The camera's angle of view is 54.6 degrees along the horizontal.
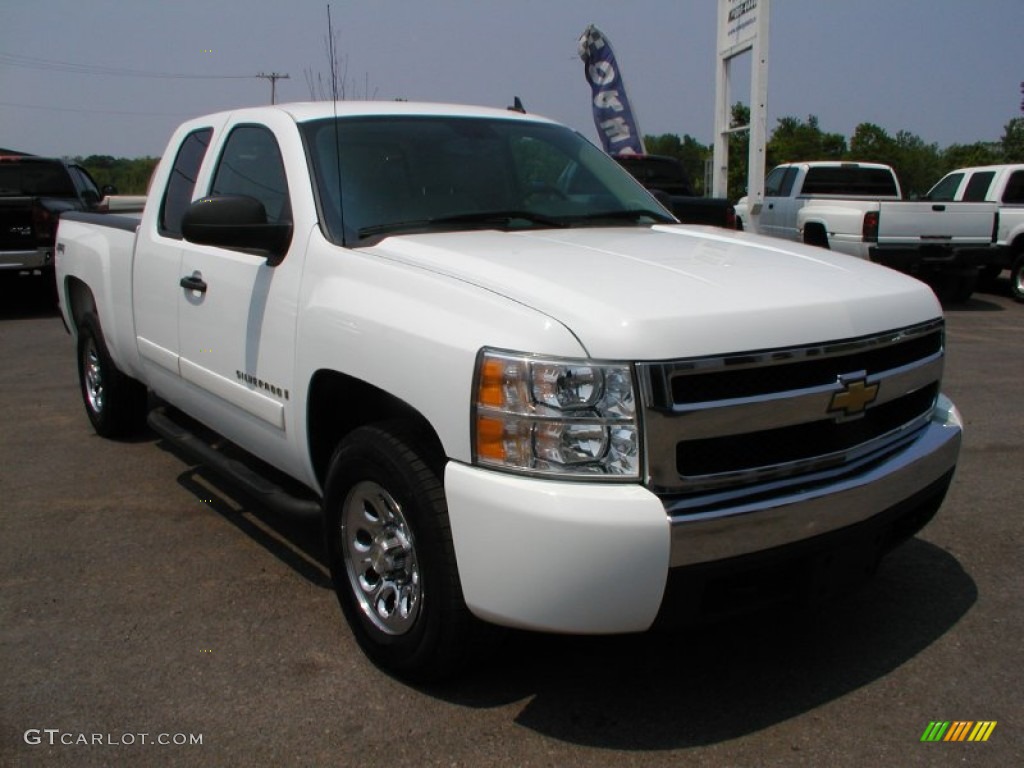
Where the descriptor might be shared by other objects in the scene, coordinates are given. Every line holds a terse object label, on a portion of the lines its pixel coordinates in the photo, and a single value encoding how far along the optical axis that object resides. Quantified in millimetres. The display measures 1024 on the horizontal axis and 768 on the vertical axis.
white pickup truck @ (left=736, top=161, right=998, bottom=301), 12953
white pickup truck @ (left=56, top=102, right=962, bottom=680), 2578
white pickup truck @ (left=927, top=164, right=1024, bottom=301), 14336
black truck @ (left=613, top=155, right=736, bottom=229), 14227
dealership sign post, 15039
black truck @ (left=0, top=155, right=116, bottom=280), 12234
